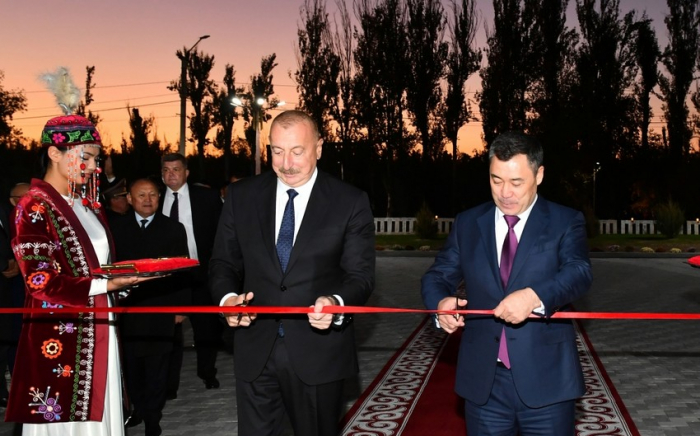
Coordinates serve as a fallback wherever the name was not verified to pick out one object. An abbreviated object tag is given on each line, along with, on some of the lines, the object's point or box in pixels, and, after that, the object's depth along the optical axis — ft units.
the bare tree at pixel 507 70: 148.15
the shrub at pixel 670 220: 110.93
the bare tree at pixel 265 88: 163.84
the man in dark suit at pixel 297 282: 12.76
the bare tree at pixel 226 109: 177.47
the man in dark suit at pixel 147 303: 21.30
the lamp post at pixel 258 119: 95.81
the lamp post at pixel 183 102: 81.05
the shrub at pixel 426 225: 115.65
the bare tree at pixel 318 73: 151.64
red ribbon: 12.14
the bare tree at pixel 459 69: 146.20
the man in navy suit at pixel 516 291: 11.98
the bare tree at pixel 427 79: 147.43
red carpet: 21.29
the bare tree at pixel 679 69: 154.61
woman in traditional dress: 12.96
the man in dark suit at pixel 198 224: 26.40
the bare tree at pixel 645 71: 155.22
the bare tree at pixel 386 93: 149.48
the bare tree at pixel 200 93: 178.91
